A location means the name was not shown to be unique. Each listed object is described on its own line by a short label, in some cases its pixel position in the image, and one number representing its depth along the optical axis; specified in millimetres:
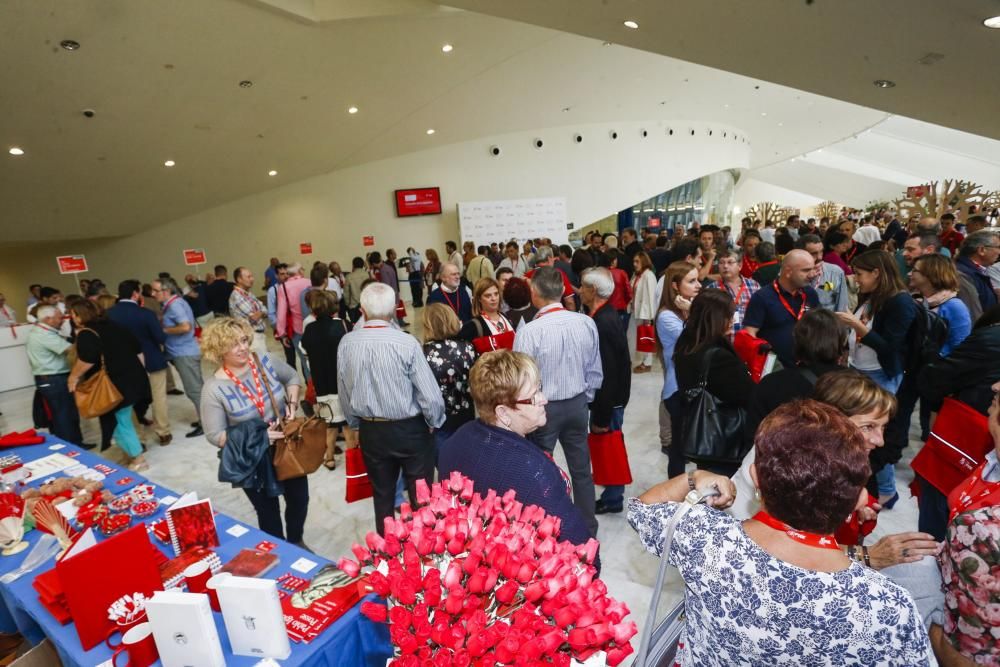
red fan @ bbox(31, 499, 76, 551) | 1781
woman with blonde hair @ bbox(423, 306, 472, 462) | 2664
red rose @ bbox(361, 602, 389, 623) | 825
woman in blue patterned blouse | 837
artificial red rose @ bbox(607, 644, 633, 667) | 739
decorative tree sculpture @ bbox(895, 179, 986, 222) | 8125
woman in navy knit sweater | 1315
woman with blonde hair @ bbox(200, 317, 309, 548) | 2184
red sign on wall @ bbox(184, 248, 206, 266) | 8023
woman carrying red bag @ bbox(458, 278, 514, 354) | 3047
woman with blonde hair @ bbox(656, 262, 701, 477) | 2836
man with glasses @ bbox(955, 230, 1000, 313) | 3291
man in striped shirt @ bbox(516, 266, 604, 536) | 2451
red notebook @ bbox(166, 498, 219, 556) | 1728
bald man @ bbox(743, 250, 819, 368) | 2936
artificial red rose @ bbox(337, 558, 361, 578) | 839
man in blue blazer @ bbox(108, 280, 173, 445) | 4098
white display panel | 13133
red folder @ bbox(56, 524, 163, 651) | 1333
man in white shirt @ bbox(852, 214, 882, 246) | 5730
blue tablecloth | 1315
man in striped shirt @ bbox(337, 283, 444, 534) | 2254
